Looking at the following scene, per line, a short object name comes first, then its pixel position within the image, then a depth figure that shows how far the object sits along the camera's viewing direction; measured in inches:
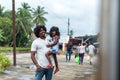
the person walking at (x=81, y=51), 432.5
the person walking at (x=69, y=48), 516.8
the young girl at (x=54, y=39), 133.1
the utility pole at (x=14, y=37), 392.6
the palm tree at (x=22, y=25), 1433.8
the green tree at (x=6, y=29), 1448.0
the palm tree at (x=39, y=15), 1581.7
